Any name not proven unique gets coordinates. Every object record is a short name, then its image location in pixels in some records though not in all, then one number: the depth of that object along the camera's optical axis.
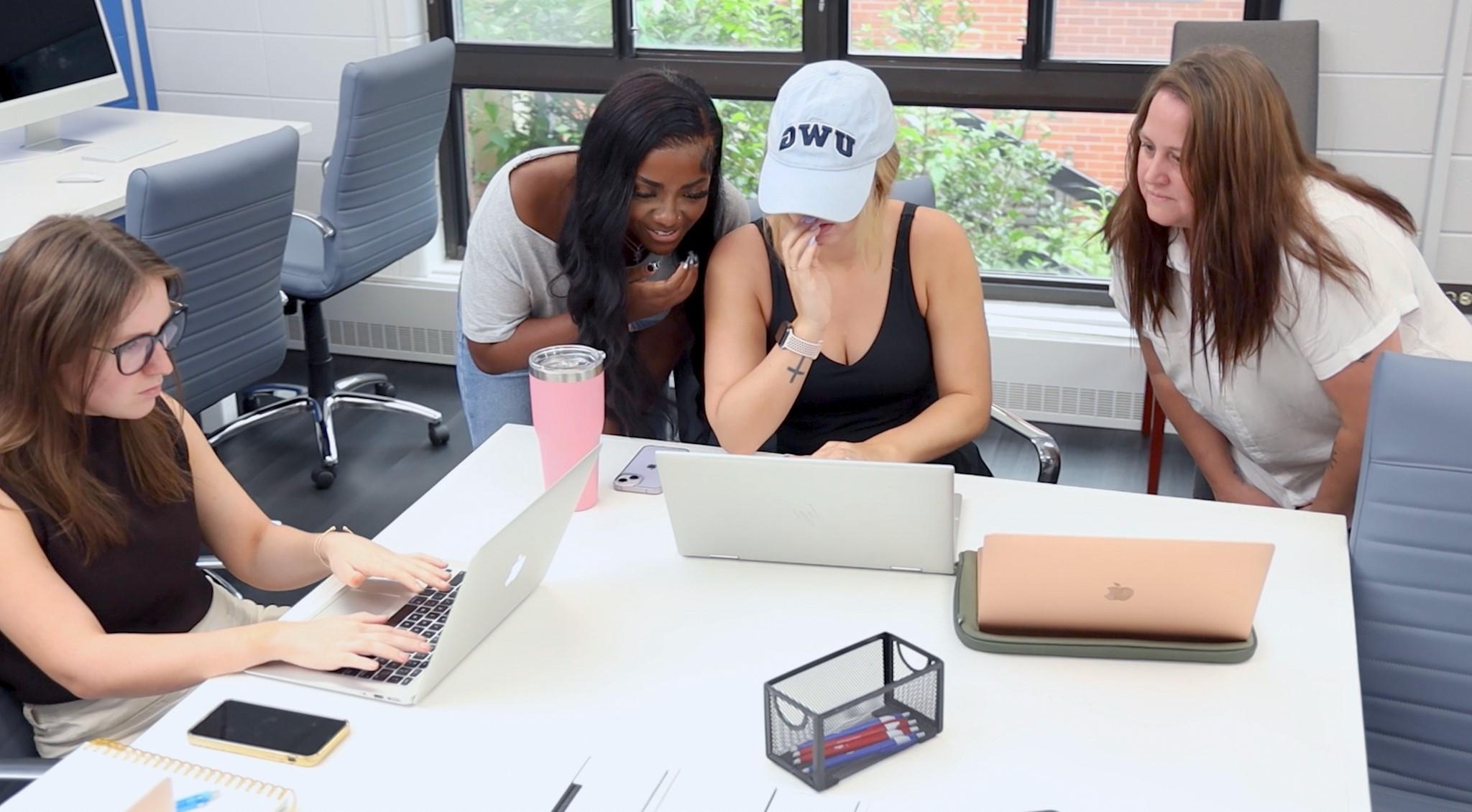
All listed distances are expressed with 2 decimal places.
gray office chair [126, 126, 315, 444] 2.53
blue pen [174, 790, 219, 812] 1.19
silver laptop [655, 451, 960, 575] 1.54
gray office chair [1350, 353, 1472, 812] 1.60
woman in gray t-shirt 2.00
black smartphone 1.30
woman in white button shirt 1.85
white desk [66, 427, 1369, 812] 1.26
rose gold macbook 1.36
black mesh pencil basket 1.27
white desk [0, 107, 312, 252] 2.98
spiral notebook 1.10
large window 3.56
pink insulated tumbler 1.73
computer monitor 3.30
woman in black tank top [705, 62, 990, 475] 1.98
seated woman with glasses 1.46
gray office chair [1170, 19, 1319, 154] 3.15
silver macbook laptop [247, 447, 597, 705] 1.38
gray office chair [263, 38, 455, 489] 3.19
